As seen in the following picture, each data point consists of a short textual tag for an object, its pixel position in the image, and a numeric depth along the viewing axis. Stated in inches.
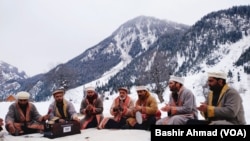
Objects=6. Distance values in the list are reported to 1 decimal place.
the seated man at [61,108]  287.3
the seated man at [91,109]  297.7
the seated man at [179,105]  227.9
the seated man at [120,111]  288.0
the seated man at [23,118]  274.8
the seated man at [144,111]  268.9
